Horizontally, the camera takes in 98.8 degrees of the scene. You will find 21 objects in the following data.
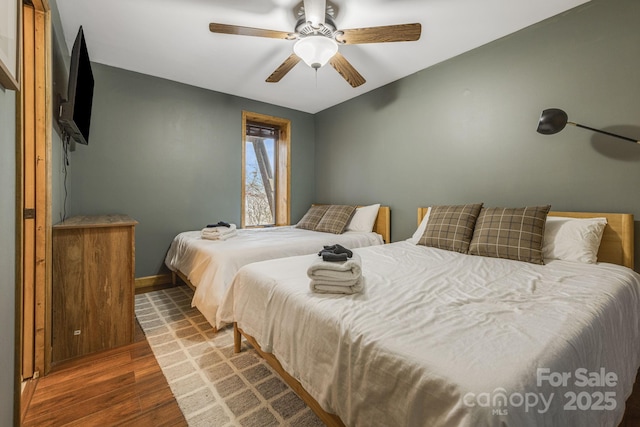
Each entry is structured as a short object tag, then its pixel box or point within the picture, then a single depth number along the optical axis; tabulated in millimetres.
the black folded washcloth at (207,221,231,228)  3176
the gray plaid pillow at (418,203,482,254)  2242
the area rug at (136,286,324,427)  1361
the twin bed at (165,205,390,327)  2221
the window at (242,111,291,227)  4211
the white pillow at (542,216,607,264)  1810
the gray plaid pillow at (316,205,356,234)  3444
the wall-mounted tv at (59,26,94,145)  1807
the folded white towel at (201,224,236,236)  2886
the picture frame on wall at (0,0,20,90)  864
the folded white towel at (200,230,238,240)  2854
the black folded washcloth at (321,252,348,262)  1417
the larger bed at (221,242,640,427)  701
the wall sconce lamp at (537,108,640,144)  1971
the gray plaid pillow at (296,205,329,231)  3756
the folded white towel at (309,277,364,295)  1258
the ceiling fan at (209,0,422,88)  1900
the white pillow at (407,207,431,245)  2579
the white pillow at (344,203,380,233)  3445
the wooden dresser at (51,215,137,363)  1806
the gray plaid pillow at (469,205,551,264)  1878
